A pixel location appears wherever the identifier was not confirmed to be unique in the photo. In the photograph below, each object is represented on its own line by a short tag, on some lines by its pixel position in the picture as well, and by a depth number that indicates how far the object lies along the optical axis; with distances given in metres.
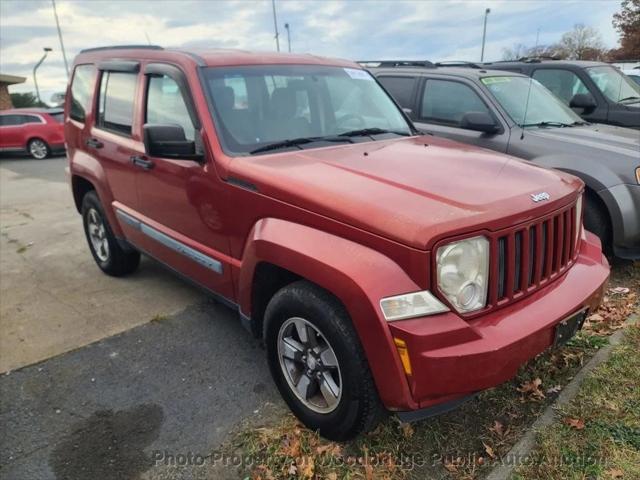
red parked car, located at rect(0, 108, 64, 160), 16.72
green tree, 35.66
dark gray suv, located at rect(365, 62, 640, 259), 4.31
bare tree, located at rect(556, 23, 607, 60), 33.47
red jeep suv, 2.08
